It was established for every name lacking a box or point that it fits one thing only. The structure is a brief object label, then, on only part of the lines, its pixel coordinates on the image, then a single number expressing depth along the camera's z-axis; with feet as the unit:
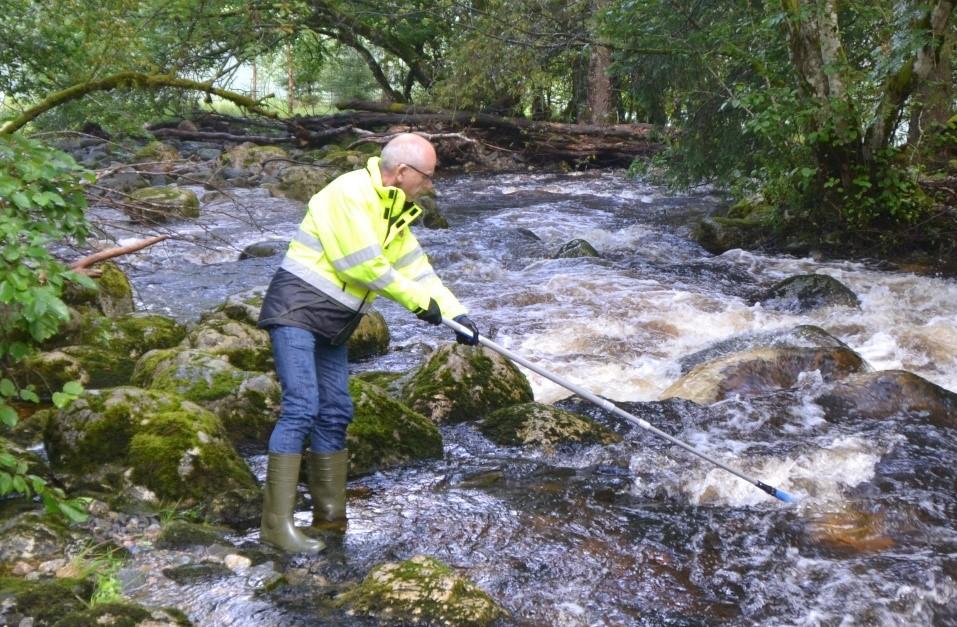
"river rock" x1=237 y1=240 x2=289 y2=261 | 43.91
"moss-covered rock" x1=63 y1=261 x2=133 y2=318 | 28.27
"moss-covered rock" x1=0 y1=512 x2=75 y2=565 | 13.60
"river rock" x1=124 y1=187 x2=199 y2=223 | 47.50
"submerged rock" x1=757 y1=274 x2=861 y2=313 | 34.01
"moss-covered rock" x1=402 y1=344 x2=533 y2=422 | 22.71
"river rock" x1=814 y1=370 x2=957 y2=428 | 22.93
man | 14.39
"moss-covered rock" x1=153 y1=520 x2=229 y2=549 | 14.58
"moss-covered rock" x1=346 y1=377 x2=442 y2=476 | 19.31
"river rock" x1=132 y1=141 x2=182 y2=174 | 58.44
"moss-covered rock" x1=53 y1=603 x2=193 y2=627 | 10.79
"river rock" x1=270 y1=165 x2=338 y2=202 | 60.64
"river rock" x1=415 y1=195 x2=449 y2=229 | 53.57
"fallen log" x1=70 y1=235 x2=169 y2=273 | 19.04
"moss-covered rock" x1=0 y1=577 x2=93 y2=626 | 11.22
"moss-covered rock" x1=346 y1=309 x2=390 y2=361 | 28.53
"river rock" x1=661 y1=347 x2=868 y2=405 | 24.71
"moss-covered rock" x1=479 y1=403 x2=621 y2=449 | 21.04
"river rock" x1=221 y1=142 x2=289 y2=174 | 68.64
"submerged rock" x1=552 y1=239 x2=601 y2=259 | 44.96
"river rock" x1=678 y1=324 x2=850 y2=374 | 27.61
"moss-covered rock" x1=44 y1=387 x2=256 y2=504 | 16.66
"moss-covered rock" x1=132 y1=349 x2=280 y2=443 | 20.58
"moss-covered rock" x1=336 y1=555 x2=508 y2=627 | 12.59
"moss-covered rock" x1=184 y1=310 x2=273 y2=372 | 24.53
